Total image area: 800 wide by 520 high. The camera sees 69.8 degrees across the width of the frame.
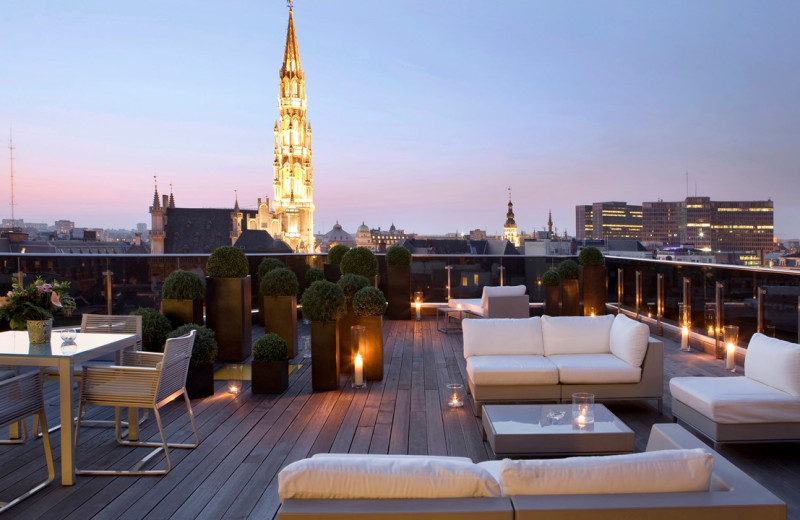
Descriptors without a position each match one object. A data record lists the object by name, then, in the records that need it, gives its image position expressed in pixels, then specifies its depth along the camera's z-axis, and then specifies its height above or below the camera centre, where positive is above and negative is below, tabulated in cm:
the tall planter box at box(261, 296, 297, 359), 759 -85
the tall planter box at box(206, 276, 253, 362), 754 -80
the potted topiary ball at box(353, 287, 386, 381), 652 -85
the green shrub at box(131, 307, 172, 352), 580 -76
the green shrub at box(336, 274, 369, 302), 744 -44
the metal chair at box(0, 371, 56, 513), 343 -90
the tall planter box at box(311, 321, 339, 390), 602 -116
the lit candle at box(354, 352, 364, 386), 616 -131
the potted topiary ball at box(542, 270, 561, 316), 1130 -86
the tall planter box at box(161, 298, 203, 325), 658 -64
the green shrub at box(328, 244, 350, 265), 1139 -5
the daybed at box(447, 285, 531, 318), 940 -88
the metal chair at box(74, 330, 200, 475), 388 -91
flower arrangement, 416 -34
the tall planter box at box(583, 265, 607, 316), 1148 -82
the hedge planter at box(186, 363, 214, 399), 572 -127
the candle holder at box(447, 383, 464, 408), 529 -135
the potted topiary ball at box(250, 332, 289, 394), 589 -117
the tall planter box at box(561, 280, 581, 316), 1121 -99
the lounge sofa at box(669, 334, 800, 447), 399 -111
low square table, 363 -121
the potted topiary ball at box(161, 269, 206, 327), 657 -50
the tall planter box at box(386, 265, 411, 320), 1144 -83
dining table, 367 -67
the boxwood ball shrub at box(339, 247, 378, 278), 1010 -21
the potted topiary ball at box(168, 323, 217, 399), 559 -107
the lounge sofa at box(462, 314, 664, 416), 502 -104
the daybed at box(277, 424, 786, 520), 183 -81
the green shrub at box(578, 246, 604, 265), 1143 -20
